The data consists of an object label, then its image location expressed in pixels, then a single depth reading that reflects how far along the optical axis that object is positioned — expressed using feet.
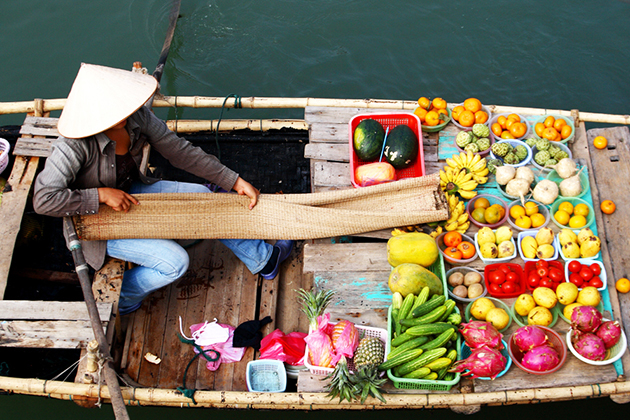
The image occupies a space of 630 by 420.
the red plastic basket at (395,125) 12.30
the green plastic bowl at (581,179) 11.44
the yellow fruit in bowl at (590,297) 9.70
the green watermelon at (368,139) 11.99
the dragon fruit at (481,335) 9.00
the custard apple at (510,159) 12.02
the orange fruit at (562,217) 10.94
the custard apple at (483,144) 12.22
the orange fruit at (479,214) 10.97
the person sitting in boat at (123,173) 8.85
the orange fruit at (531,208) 11.05
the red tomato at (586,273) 10.03
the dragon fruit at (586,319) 9.35
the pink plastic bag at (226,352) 10.95
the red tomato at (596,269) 10.15
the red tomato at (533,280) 10.05
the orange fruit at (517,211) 11.09
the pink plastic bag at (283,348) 10.26
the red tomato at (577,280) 10.05
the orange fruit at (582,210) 11.00
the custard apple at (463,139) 12.40
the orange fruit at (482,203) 11.15
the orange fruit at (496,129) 12.60
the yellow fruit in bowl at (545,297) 9.67
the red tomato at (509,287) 9.94
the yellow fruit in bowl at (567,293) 9.72
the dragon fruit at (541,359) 9.09
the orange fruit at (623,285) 10.22
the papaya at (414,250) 10.09
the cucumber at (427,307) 9.15
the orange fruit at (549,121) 12.64
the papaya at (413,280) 9.59
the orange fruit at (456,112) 13.12
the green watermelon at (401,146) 11.91
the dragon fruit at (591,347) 9.24
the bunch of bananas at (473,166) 11.73
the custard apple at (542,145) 12.14
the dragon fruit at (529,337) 9.23
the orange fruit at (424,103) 12.88
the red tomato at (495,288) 10.00
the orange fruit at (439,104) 13.03
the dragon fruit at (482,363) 8.80
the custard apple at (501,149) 12.09
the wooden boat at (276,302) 9.38
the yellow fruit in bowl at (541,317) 9.56
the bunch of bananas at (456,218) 11.03
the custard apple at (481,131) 12.45
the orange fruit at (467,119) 12.85
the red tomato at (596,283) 10.07
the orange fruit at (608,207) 11.30
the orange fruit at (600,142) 12.35
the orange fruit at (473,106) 13.01
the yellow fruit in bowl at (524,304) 9.81
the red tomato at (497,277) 10.11
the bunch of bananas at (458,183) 11.46
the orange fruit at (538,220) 10.93
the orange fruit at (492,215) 10.83
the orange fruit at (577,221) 10.82
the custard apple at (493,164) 11.91
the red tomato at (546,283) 9.91
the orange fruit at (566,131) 12.36
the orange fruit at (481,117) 12.83
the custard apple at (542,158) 11.96
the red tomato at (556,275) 10.00
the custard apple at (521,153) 12.09
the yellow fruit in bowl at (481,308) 9.68
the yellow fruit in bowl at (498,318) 9.50
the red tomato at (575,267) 10.16
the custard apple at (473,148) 12.23
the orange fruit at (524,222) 10.97
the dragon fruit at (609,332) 9.33
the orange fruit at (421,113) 12.94
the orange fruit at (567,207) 11.12
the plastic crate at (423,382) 8.91
